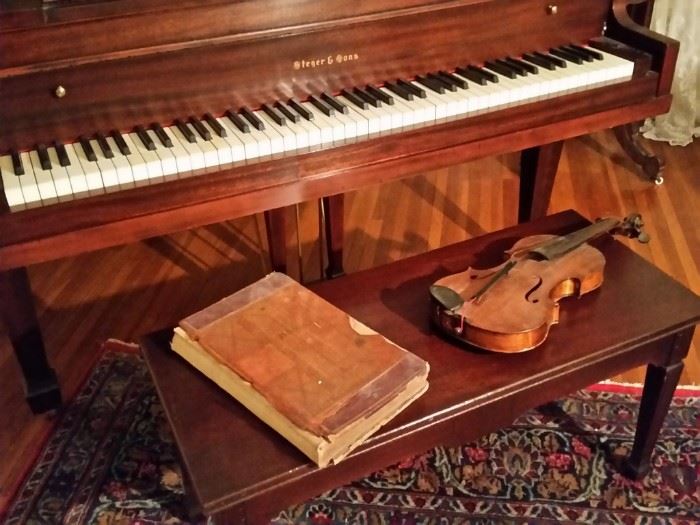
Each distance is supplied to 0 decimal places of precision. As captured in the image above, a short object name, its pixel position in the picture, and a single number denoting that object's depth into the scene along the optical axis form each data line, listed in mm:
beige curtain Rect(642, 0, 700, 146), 3018
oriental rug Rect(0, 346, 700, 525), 1625
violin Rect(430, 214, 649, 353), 1269
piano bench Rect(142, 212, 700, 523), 1118
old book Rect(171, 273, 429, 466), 1123
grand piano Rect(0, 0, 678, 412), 1435
